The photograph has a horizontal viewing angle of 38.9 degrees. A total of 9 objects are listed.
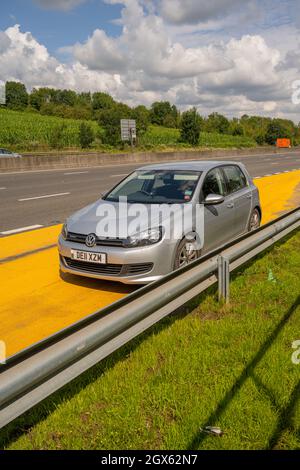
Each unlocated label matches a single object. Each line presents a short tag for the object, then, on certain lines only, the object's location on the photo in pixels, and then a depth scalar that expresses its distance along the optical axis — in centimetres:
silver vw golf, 477
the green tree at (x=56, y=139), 5122
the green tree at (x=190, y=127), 7544
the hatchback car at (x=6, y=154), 3041
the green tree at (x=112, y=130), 5822
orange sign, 10188
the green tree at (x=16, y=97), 10855
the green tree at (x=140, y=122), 8290
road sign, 4900
